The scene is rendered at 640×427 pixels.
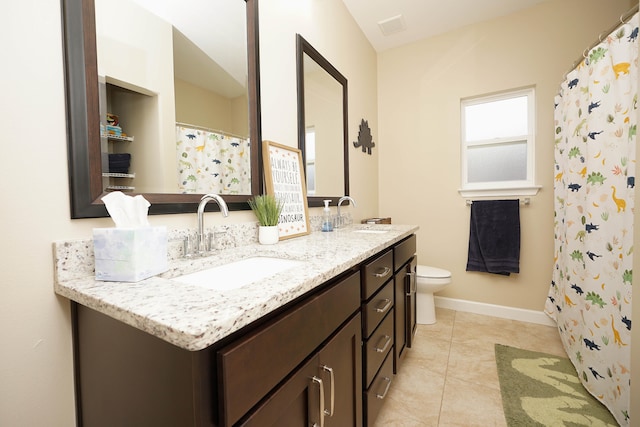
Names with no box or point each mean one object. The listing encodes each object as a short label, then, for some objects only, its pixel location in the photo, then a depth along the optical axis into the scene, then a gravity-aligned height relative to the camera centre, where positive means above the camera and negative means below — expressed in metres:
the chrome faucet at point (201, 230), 0.94 -0.09
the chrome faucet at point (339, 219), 1.91 -0.12
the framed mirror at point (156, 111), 0.72 +0.32
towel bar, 2.28 -0.01
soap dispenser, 1.73 -0.11
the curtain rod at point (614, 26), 1.29 +0.87
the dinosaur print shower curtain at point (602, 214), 1.26 -0.08
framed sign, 1.34 +0.10
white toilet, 2.17 -0.69
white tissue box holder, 0.64 -0.11
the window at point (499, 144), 2.33 +0.50
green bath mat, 1.30 -1.04
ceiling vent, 2.36 +1.56
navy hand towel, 2.31 -0.32
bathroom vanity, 0.45 -0.29
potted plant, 1.25 -0.06
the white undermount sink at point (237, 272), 0.85 -0.23
